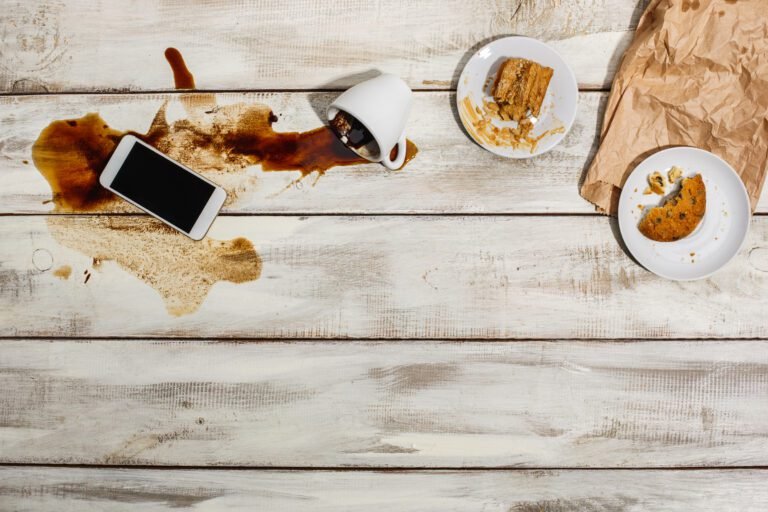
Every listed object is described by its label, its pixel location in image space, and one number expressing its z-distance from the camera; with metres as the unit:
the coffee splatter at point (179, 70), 0.96
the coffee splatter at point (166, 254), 0.95
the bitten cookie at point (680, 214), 0.88
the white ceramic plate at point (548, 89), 0.89
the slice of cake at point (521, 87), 0.88
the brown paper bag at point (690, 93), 0.87
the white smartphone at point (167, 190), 0.93
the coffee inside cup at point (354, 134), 0.86
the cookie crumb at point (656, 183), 0.90
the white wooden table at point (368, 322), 0.93
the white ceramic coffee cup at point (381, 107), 0.80
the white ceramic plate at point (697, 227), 0.89
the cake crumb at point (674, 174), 0.90
